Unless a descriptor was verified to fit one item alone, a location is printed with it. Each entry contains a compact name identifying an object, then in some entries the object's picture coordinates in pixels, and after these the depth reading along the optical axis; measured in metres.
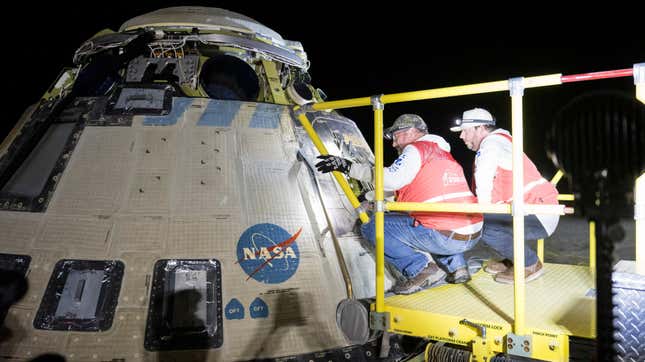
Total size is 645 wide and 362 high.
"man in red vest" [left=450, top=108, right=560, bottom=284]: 2.99
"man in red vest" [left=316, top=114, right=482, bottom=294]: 3.27
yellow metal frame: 2.33
